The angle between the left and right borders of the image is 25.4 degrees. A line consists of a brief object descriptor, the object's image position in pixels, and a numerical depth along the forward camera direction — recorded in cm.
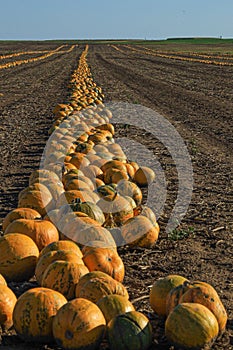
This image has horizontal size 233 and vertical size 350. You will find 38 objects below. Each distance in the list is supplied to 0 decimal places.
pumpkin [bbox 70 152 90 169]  850
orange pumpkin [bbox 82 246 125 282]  490
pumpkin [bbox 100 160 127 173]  830
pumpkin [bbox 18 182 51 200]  675
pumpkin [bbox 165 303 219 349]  386
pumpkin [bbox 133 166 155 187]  877
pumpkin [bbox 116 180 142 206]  736
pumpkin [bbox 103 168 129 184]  795
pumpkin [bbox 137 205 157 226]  643
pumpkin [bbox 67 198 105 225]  608
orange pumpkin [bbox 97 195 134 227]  643
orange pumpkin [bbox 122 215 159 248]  609
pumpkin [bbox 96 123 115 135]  1273
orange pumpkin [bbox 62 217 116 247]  540
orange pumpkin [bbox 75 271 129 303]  425
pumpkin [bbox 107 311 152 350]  380
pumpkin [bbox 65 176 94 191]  713
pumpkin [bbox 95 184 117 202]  688
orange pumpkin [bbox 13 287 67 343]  402
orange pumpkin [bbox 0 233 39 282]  509
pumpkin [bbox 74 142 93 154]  962
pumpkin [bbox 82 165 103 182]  808
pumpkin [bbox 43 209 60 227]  597
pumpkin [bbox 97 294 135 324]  404
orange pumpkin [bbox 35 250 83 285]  480
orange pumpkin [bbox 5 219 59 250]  550
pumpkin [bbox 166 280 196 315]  424
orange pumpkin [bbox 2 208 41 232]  596
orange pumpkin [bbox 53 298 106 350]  382
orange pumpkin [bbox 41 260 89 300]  453
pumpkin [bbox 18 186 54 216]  650
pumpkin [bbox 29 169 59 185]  751
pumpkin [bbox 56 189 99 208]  657
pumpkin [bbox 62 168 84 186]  758
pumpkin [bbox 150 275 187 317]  445
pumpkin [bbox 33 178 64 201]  689
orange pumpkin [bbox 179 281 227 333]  409
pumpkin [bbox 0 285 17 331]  420
